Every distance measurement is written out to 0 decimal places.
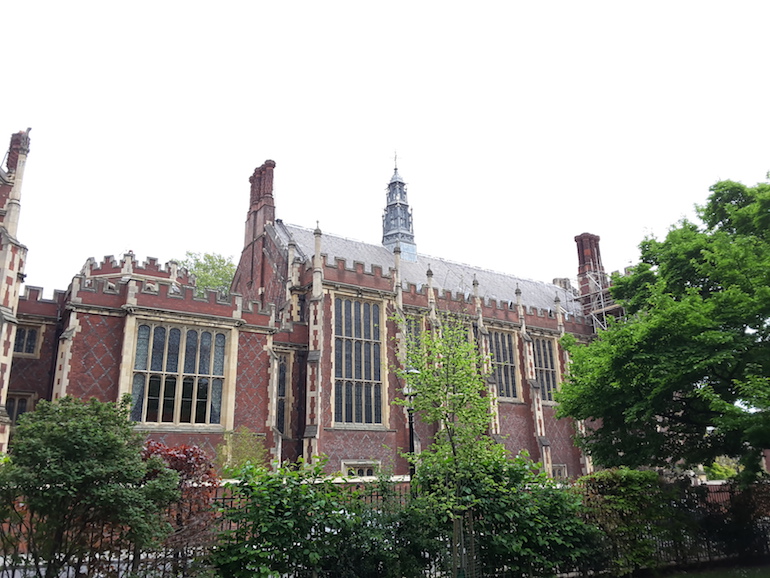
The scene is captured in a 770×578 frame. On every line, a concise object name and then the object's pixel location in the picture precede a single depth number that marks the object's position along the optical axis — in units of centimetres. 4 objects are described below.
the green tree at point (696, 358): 1255
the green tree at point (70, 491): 690
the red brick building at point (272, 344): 1819
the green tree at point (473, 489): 911
